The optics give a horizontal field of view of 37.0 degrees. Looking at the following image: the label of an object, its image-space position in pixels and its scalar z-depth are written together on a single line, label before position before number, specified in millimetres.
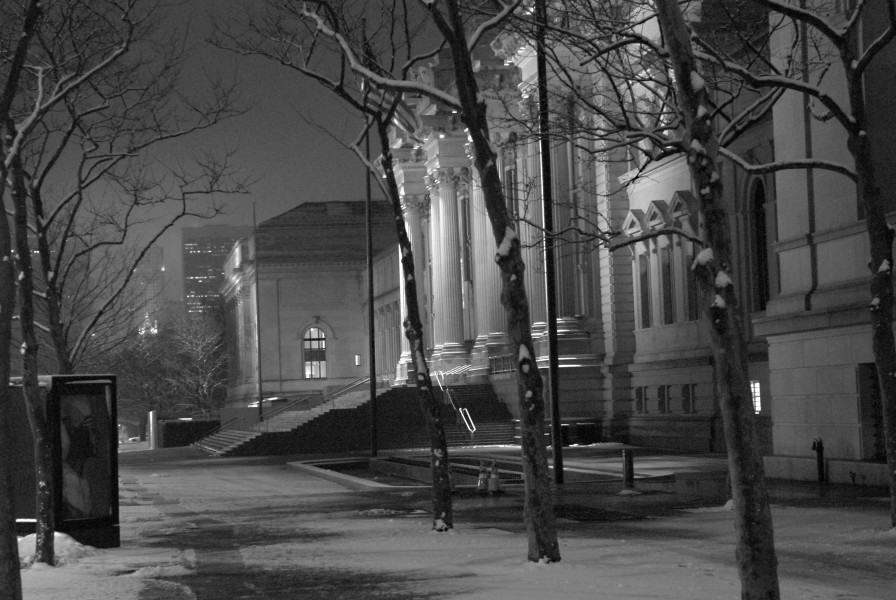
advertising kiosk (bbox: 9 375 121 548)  17438
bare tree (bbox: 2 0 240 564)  15953
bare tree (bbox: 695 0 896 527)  16625
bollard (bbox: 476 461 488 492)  26844
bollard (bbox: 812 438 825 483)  25219
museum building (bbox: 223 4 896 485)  25094
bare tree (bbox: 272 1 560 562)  14352
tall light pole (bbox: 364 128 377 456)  42125
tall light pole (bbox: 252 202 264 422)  94150
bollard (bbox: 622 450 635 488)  27625
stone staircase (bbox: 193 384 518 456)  53844
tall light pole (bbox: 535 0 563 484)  25156
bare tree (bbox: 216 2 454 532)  18578
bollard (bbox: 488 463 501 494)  26500
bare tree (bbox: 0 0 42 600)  11102
